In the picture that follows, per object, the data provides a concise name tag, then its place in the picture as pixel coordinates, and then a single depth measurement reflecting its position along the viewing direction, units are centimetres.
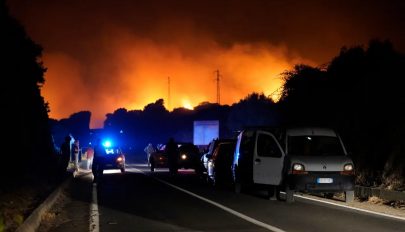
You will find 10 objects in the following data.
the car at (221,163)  2253
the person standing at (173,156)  3409
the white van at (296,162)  1616
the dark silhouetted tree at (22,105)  2200
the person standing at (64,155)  2925
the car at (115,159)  3359
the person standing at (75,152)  3383
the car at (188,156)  3406
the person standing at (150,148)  4753
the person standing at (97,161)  2469
